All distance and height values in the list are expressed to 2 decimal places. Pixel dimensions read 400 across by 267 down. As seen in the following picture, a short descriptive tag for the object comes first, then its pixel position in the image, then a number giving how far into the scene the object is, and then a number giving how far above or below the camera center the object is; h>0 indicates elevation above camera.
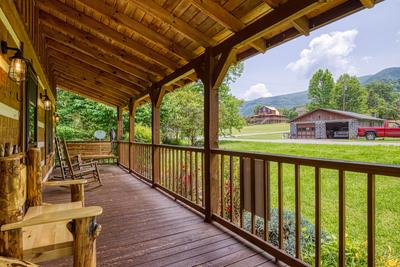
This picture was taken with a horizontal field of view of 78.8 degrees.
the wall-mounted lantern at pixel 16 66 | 1.98 +0.58
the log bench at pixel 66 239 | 1.35 -0.66
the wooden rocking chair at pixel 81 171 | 4.97 -0.78
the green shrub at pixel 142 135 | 12.18 -0.02
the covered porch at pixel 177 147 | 2.05 -0.03
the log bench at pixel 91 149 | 8.16 -0.50
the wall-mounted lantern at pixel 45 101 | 4.80 +0.68
